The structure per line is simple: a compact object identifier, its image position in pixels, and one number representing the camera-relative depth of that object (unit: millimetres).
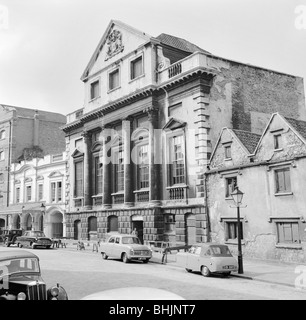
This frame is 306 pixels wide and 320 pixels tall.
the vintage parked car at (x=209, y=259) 16578
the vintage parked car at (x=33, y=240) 31578
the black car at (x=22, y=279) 9295
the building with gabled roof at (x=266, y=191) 19719
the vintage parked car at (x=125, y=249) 21594
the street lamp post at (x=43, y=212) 41594
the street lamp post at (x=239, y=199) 17469
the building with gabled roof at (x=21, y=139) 51000
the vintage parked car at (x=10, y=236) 35712
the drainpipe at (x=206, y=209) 24594
